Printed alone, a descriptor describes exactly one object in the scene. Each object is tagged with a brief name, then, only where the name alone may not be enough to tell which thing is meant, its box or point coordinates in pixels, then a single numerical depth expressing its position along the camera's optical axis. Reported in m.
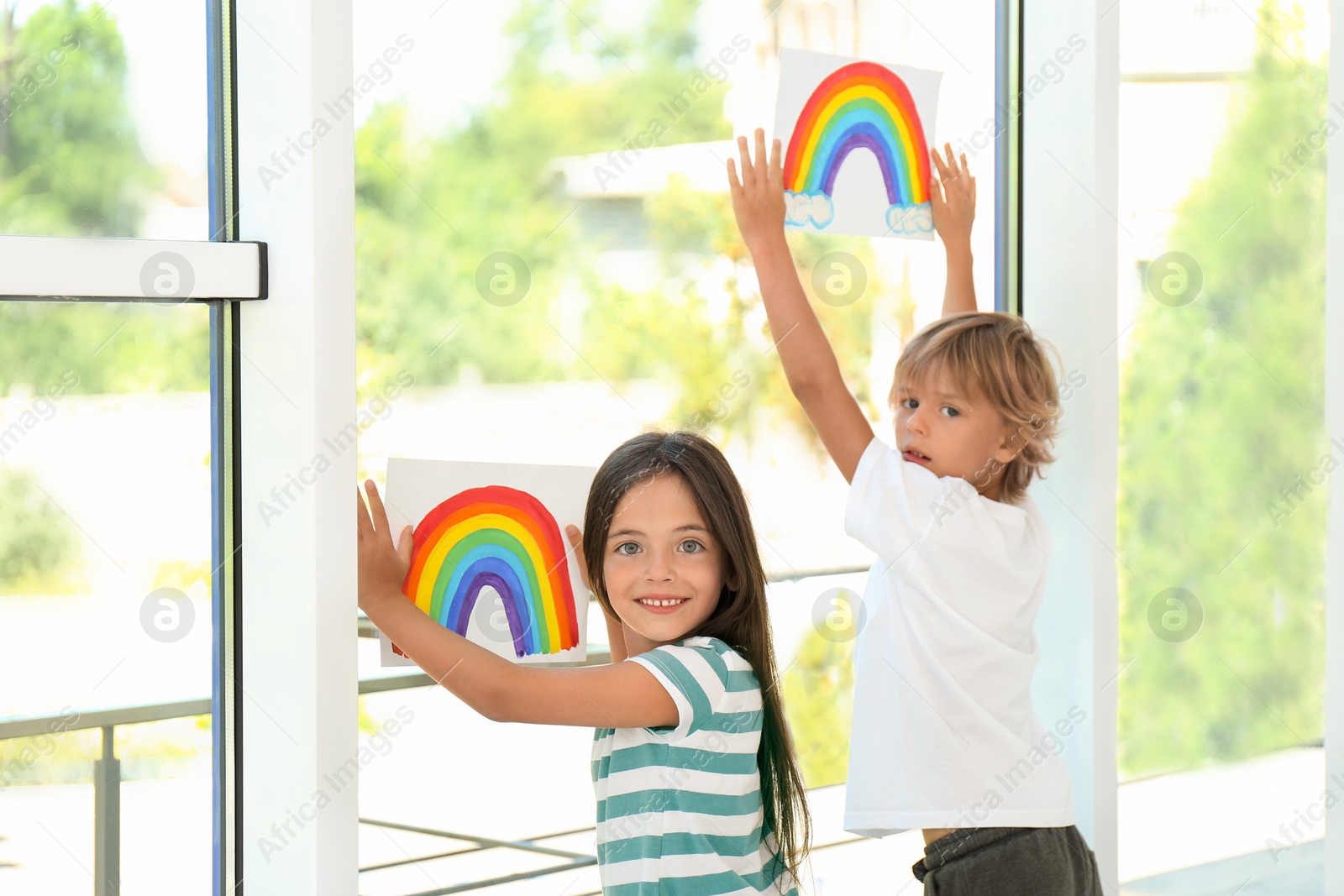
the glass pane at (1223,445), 4.00
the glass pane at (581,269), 3.56
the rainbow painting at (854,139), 3.71
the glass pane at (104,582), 3.32
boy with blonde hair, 3.71
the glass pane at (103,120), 3.30
